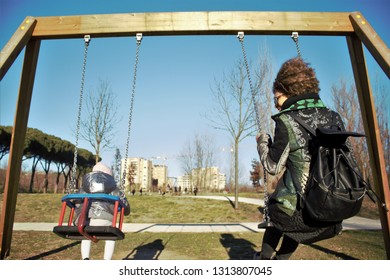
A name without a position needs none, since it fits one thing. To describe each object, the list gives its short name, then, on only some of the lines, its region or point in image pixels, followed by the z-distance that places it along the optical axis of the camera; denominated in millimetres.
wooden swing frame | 3219
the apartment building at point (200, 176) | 25645
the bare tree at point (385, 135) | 11834
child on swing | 3229
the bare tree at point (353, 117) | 15086
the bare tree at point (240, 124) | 11484
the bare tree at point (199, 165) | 23597
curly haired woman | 1730
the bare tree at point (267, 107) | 12445
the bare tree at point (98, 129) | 14706
